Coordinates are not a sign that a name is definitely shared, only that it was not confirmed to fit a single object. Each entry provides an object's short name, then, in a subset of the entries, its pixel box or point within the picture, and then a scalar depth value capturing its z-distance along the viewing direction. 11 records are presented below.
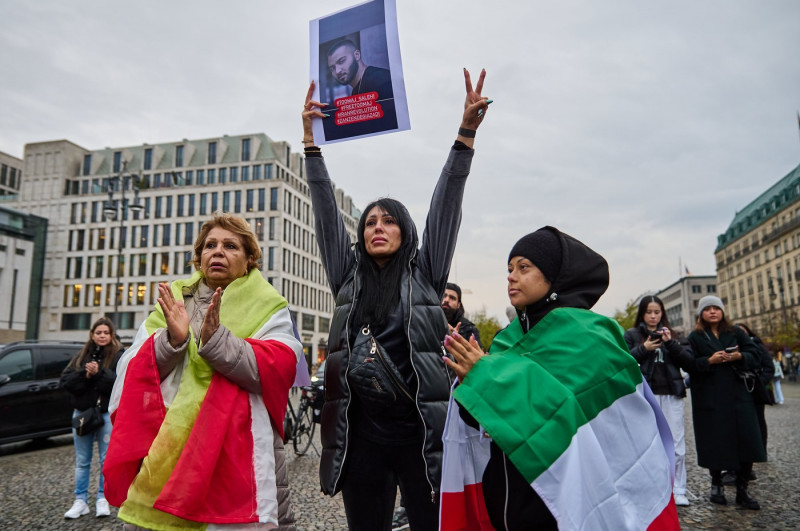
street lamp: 21.11
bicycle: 9.78
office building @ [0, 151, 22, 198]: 70.37
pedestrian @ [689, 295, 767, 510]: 5.84
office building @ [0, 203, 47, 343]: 45.81
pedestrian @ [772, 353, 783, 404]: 15.19
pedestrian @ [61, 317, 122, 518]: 5.83
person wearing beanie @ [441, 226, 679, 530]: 1.91
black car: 9.41
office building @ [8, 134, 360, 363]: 63.91
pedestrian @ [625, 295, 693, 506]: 6.10
